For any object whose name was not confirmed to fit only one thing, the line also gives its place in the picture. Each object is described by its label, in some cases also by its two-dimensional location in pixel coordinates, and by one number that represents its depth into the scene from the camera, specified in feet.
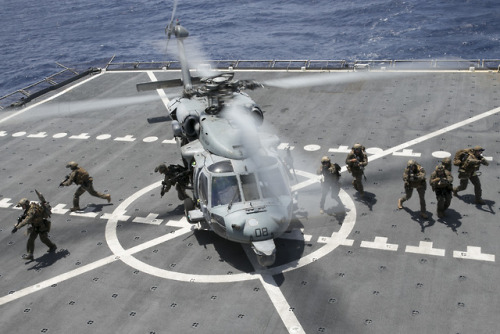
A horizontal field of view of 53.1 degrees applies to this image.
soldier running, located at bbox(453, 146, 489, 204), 61.21
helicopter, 52.06
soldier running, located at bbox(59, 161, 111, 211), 68.39
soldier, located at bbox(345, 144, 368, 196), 64.34
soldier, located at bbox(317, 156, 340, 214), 61.77
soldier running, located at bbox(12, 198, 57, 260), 57.72
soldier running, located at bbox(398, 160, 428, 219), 59.88
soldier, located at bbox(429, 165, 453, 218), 58.29
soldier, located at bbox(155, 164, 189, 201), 66.28
